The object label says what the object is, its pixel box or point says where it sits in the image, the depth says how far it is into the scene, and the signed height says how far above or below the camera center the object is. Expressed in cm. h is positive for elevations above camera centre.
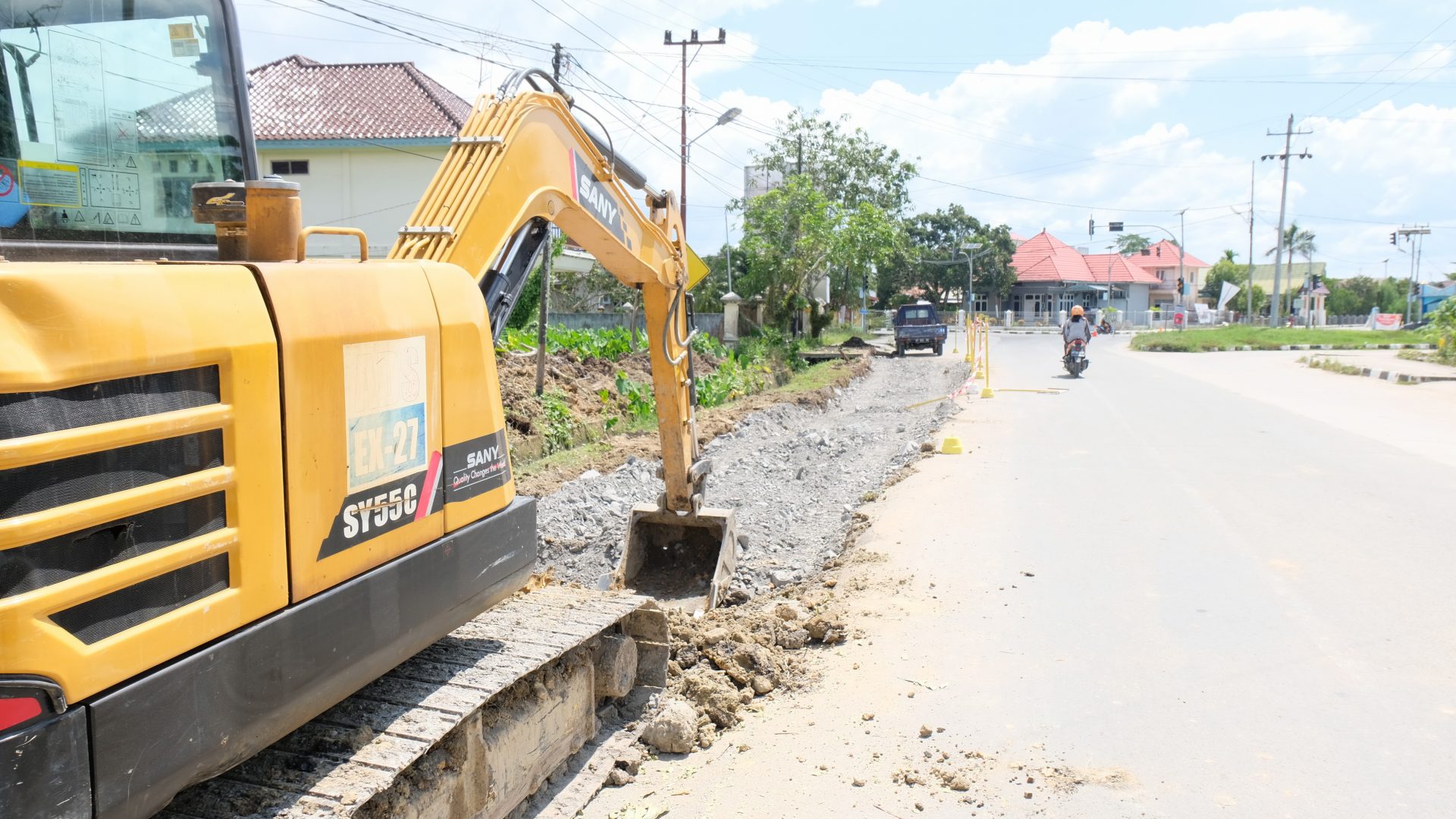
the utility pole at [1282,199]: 5564 +603
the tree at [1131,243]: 12181 +753
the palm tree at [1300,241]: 10062 +664
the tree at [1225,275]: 9988 +326
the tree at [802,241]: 3578 +225
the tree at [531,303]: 2727 +8
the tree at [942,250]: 7281 +400
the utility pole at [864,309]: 5730 -7
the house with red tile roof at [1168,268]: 9600 +422
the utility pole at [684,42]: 3472 +888
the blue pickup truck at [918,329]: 3728 -75
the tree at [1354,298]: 9256 +110
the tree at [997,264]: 7219 +301
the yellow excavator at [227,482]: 226 -46
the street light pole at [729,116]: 3019 +541
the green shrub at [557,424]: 1488 -170
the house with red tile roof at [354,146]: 2914 +430
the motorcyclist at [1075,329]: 2448 -48
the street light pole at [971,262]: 6195 +290
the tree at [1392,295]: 8912 +137
